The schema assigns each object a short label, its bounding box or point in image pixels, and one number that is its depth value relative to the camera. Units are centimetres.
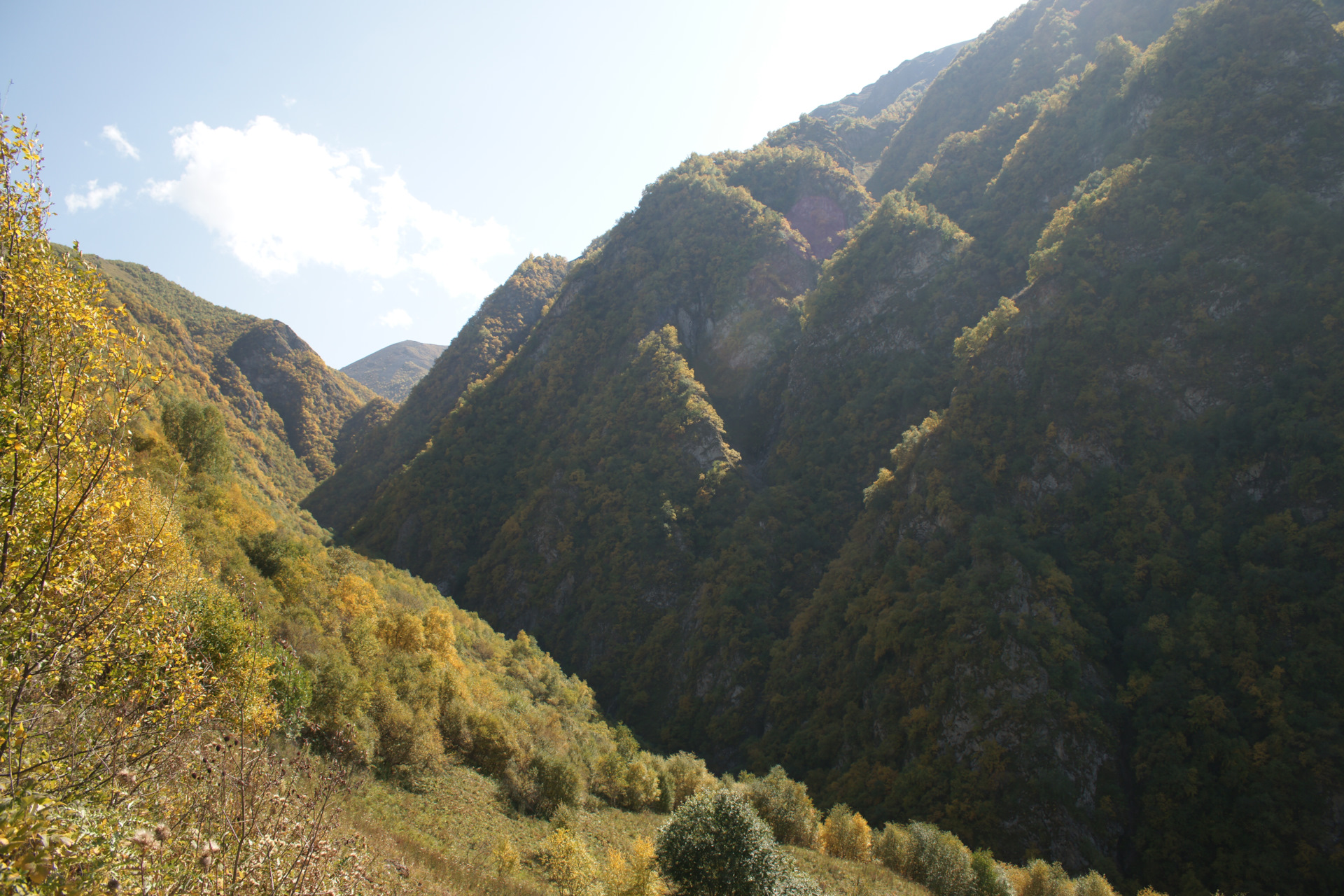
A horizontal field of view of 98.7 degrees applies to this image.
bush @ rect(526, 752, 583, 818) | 2988
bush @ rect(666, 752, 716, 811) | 3866
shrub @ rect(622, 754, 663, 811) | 3572
